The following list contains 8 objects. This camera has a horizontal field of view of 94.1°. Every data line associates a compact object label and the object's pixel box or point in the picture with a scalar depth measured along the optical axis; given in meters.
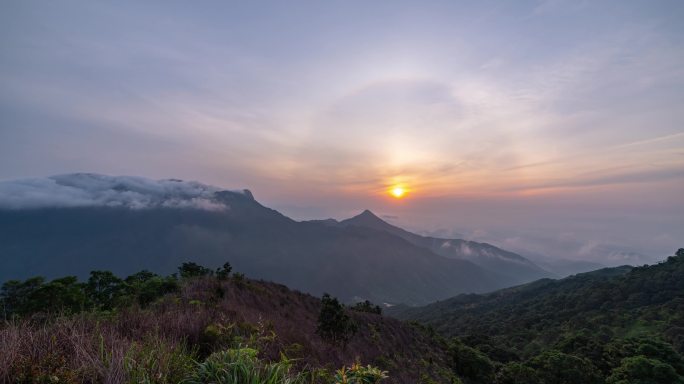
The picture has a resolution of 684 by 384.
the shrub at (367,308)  50.06
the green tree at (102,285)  35.03
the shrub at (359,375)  4.67
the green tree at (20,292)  32.00
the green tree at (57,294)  29.53
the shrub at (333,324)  20.07
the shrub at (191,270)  36.78
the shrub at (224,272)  26.19
